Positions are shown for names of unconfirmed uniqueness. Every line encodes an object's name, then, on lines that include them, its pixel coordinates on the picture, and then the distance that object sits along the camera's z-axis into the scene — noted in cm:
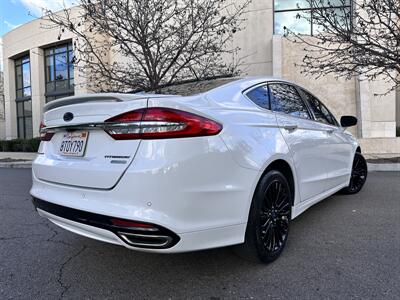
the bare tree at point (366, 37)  902
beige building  1400
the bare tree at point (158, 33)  1023
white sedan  231
